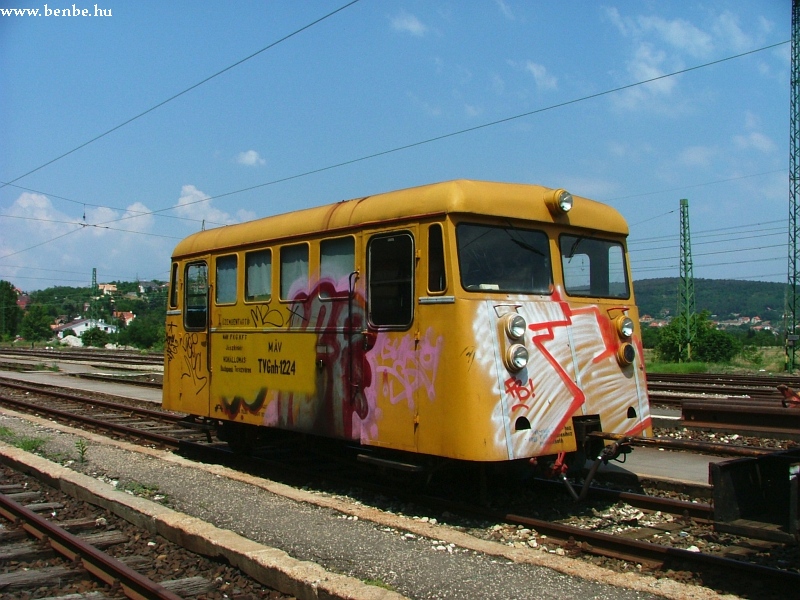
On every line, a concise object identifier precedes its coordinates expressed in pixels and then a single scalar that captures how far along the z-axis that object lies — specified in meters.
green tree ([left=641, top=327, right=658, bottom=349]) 39.34
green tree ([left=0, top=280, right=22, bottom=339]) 93.75
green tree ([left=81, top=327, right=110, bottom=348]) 67.06
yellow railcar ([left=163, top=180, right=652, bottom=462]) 6.54
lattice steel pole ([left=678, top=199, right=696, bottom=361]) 35.38
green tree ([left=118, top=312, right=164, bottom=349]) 70.81
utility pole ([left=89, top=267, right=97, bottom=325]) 70.24
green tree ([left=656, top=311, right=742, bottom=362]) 35.72
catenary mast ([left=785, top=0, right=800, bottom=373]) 32.53
